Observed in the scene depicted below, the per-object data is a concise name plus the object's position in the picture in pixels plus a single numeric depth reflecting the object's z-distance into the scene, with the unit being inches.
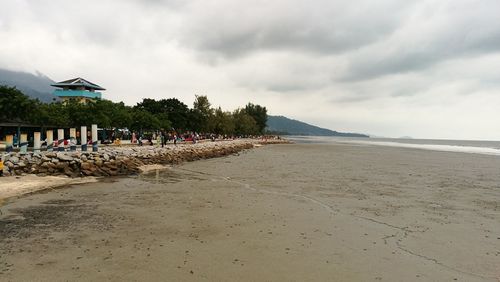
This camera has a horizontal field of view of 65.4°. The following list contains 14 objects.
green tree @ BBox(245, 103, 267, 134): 5620.1
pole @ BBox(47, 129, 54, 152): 993.2
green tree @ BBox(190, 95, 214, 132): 3171.8
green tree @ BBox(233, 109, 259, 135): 4577.0
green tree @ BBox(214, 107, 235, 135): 3571.1
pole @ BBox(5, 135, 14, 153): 870.4
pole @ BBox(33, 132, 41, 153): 917.8
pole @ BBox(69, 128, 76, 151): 1029.2
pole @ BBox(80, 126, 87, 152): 1001.7
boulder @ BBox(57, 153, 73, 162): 828.0
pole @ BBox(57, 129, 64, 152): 987.9
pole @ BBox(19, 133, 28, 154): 871.7
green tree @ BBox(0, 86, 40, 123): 1441.9
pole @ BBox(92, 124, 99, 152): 1033.0
